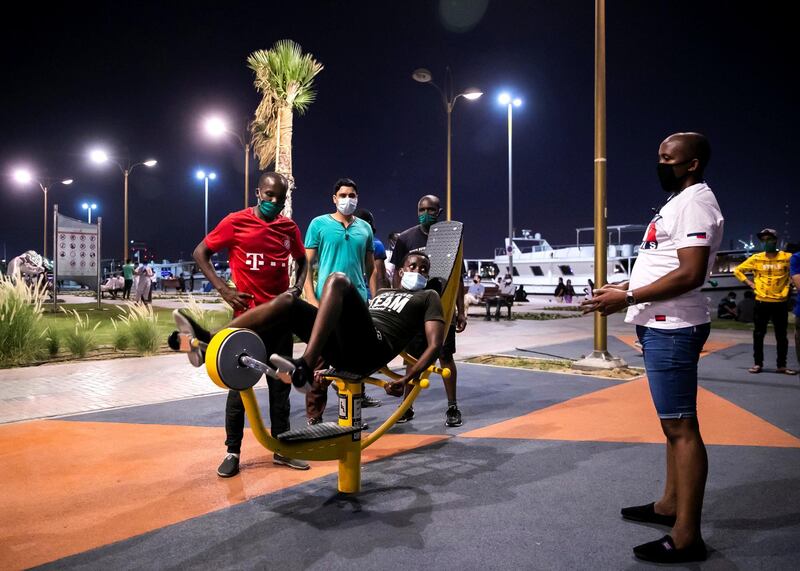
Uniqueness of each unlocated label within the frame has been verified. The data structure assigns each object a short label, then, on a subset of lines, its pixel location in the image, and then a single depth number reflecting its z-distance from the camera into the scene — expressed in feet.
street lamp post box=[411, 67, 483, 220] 60.03
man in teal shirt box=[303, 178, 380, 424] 16.52
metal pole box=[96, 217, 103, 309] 61.44
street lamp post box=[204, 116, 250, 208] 68.44
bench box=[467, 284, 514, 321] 60.90
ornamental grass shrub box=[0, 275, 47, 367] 29.19
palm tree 50.06
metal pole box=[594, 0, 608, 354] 29.66
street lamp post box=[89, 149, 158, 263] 88.84
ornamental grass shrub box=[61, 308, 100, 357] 31.60
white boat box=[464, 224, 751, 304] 89.44
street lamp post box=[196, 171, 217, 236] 130.00
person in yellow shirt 26.89
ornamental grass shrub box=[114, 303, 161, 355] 33.73
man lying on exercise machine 10.33
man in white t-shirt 9.18
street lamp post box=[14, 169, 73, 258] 102.74
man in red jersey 13.87
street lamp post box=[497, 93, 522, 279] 90.79
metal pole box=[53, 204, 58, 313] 56.90
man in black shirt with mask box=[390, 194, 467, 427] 18.26
